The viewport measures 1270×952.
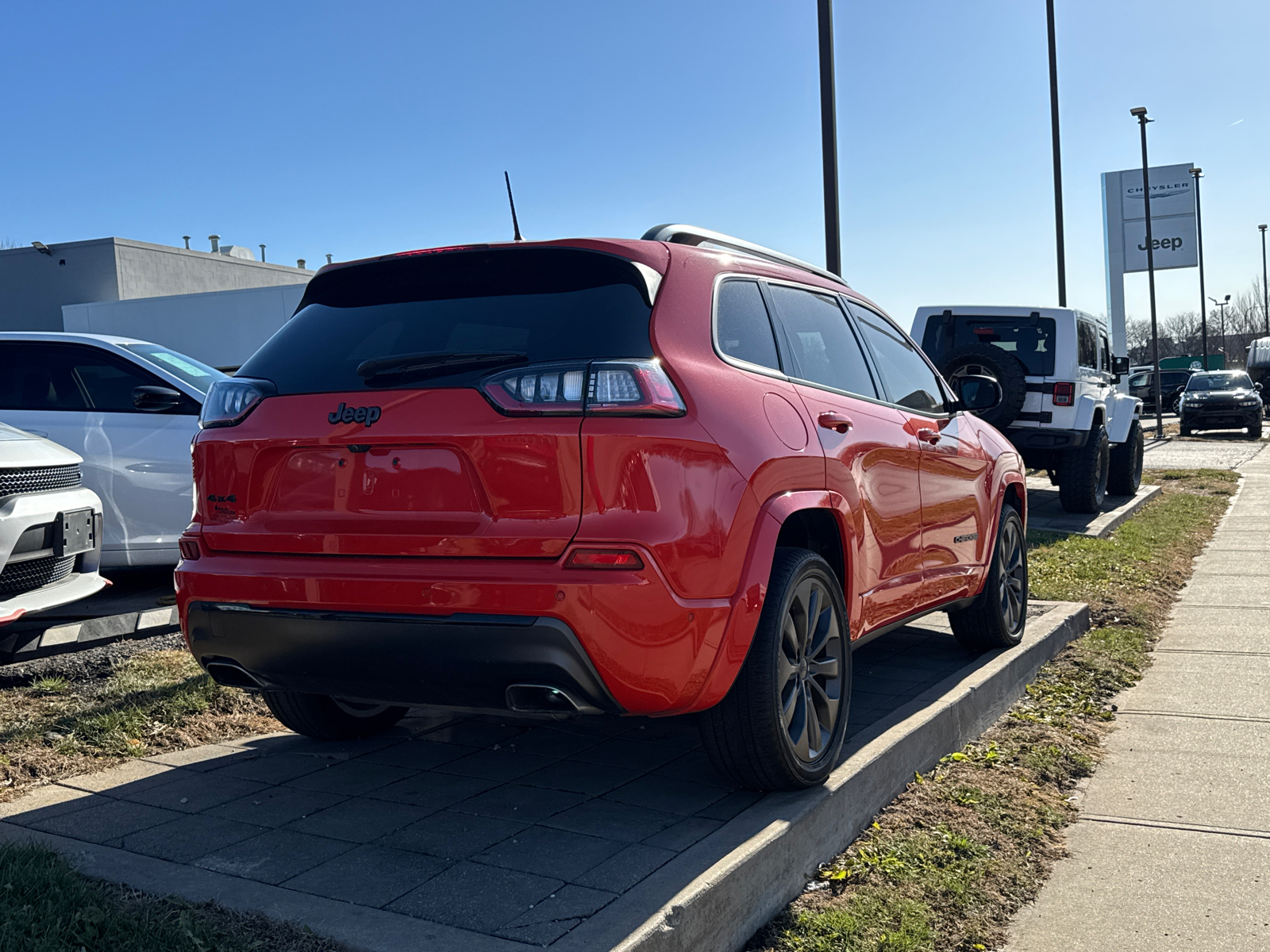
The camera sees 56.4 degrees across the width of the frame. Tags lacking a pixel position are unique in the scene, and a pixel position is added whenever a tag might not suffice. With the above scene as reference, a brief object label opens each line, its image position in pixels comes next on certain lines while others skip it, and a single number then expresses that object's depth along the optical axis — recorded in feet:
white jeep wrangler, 41.19
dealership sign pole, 188.96
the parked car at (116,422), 23.57
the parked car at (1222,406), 93.20
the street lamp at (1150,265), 101.25
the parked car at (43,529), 16.61
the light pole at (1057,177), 77.41
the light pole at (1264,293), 245.45
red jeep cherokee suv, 10.10
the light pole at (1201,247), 172.85
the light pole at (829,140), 30.94
